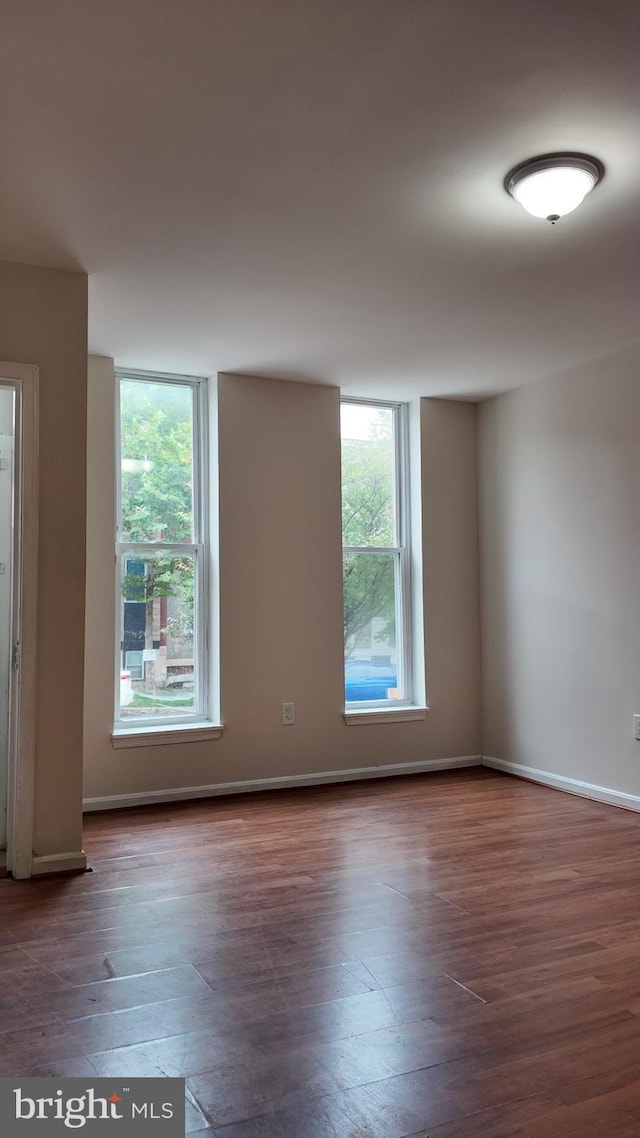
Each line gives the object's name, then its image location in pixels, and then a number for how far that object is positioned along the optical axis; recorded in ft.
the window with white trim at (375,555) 17.78
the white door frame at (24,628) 10.75
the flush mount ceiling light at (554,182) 8.58
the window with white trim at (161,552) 15.48
